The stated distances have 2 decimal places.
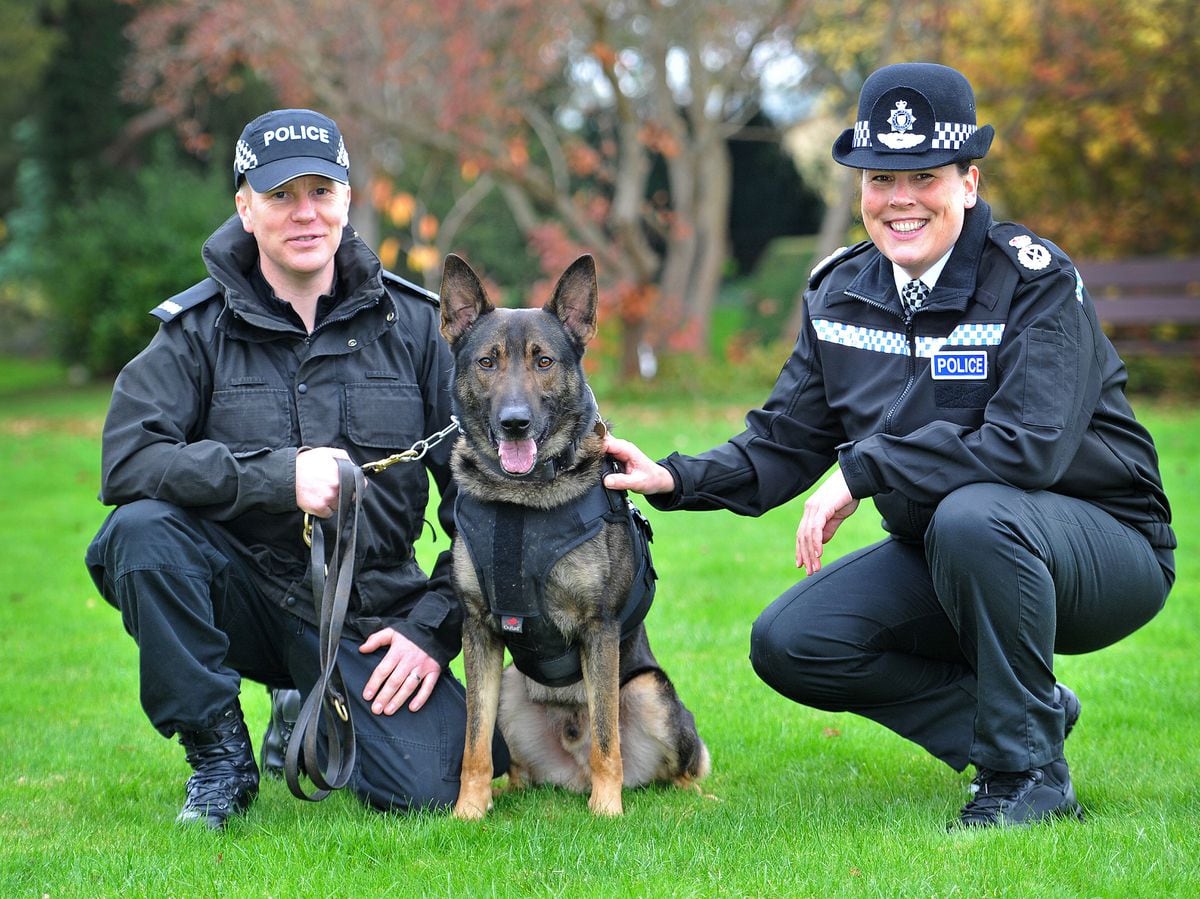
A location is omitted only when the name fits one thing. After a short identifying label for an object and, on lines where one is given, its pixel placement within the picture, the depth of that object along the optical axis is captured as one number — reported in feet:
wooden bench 47.73
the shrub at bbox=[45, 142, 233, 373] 68.44
